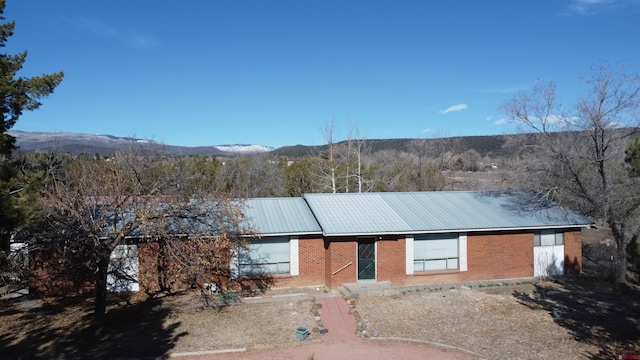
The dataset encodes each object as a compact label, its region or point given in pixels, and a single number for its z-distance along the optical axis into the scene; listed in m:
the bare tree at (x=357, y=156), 37.81
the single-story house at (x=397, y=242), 18.06
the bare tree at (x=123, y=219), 12.46
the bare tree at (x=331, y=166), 37.70
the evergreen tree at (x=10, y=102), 10.02
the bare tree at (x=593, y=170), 18.03
